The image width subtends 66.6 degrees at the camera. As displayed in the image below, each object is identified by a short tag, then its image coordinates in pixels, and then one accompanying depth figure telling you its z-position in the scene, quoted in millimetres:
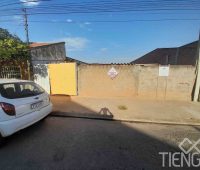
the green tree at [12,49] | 8023
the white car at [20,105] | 3475
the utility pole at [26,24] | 11109
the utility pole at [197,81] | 7757
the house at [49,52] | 14641
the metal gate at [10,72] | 9336
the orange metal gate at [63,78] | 8836
